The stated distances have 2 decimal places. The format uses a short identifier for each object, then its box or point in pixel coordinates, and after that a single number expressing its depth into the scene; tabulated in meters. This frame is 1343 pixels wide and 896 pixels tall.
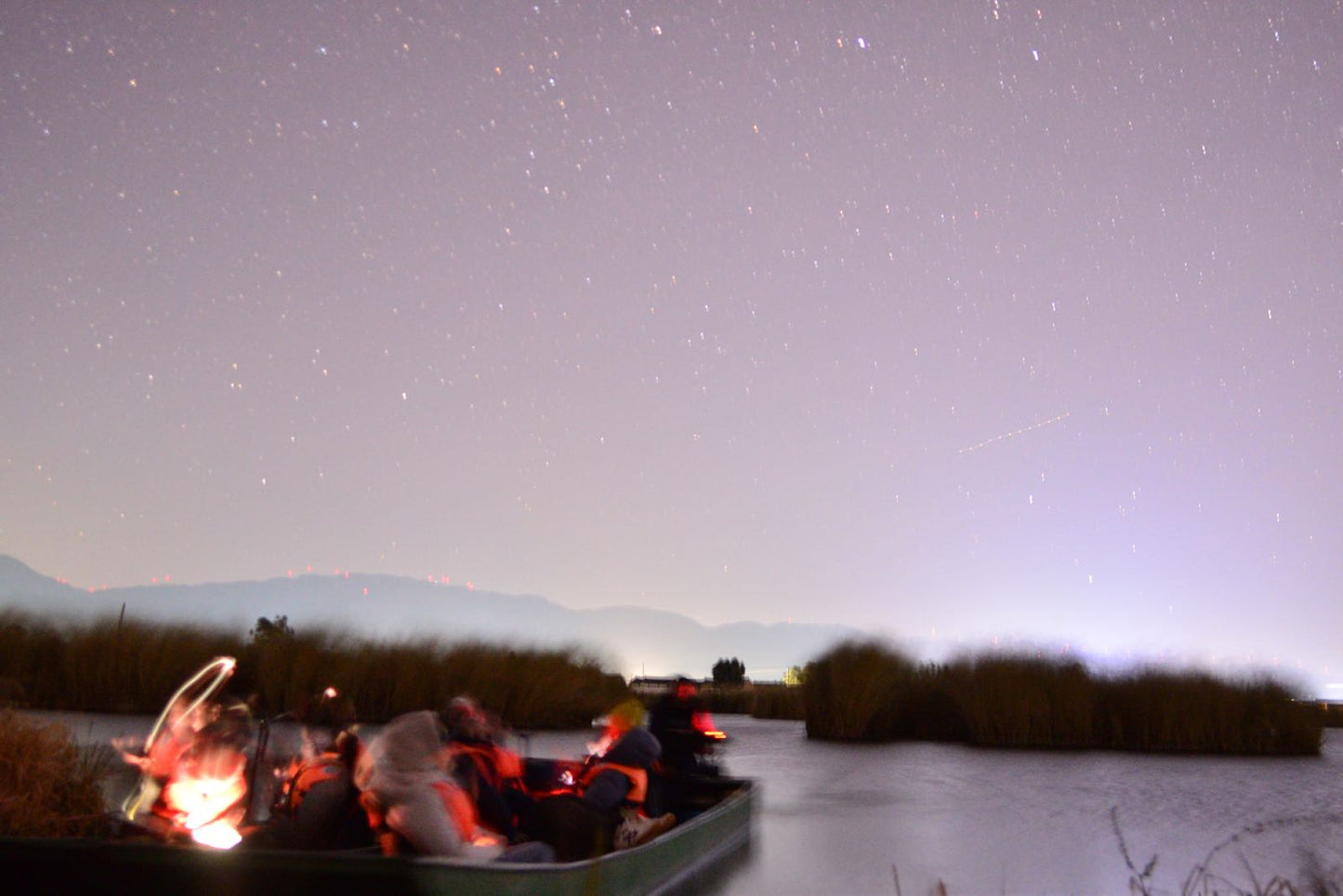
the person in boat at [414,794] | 5.74
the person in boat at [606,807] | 8.63
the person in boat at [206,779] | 6.95
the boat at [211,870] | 5.87
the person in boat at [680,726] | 12.55
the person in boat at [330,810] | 6.76
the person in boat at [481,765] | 7.91
